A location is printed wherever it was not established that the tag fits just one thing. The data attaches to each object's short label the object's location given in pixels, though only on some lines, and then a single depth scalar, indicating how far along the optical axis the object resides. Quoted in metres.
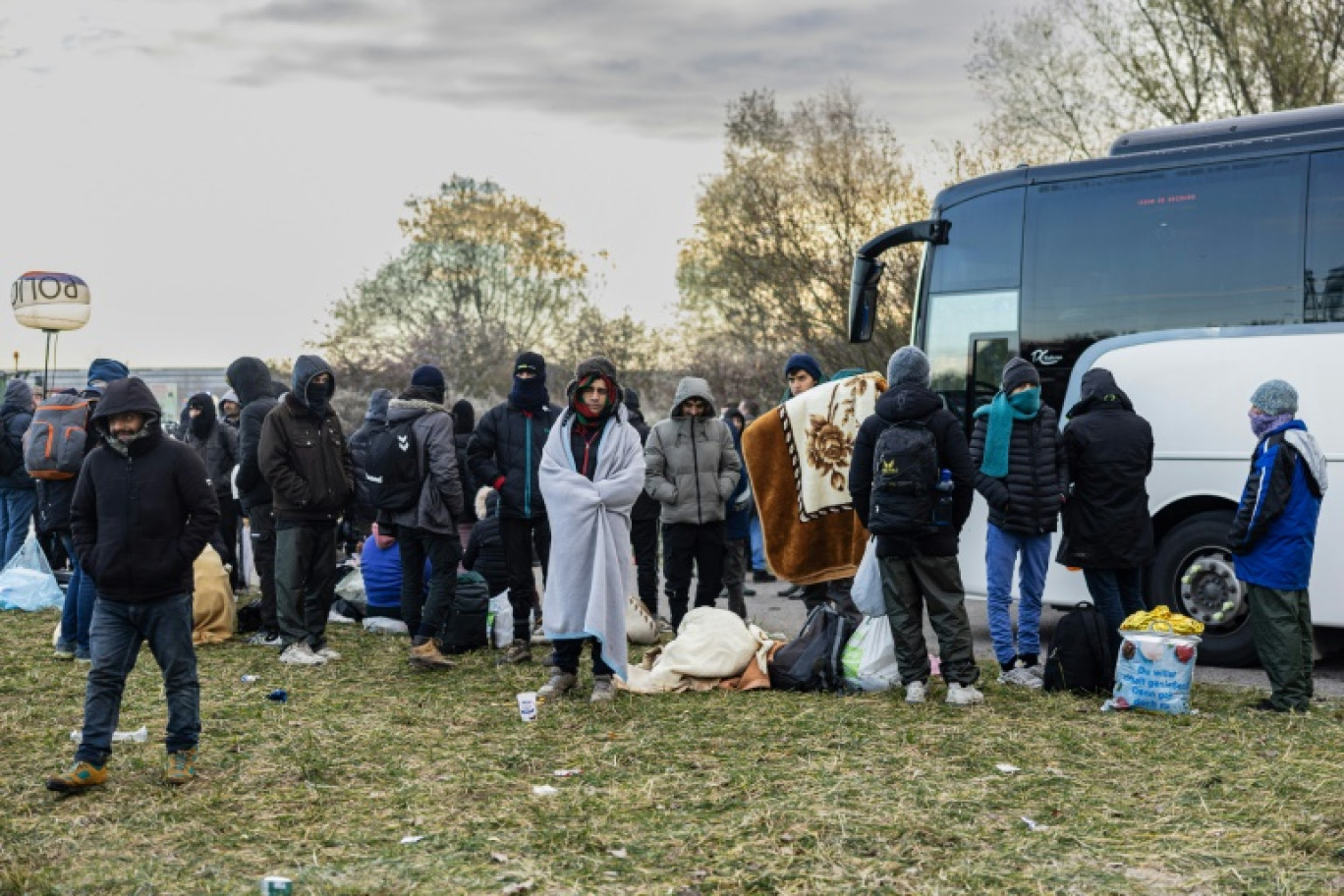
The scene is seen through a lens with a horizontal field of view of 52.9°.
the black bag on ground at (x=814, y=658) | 8.32
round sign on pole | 16.12
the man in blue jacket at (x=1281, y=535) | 7.48
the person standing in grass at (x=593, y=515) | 7.94
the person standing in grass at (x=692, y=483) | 9.50
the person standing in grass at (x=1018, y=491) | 8.46
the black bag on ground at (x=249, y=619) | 11.14
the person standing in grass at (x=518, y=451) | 9.19
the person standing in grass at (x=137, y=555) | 6.10
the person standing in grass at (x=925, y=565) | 7.77
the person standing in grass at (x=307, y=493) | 9.30
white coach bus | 9.62
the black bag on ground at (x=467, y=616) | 9.82
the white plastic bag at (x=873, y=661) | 8.26
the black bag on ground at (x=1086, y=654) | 8.23
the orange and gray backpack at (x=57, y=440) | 9.52
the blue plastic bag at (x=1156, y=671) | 7.64
